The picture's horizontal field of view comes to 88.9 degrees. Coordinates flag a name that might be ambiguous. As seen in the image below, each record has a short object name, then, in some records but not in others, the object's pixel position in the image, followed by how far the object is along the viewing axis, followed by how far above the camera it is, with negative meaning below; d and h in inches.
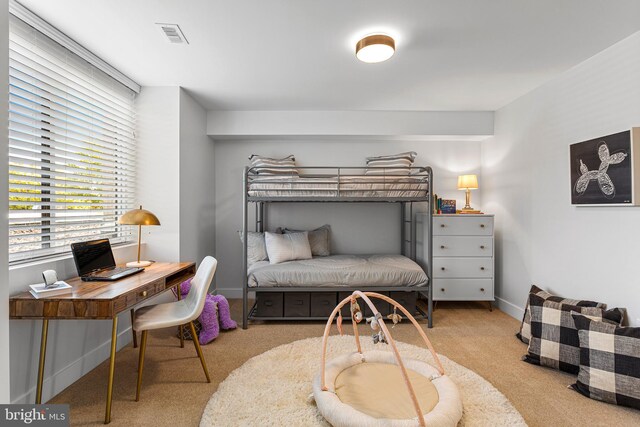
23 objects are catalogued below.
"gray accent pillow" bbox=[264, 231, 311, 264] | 144.2 -15.6
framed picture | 87.5 +13.0
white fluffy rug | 72.0 -45.4
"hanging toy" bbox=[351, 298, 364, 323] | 72.0 -22.4
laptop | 86.0 -14.3
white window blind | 77.0 +18.1
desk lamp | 98.3 -1.8
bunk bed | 131.0 -22.5
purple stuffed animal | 115.8 -38.9
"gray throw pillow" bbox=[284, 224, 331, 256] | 163.2 -14.1
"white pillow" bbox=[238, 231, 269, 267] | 149.9 -16.8
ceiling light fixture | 88.1 +45.5
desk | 68.9 -20.0
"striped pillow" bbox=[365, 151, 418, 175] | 160.6 +26.2
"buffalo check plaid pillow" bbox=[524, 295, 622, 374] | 92.3 -35.5
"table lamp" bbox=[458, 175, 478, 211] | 154.6 +14.5
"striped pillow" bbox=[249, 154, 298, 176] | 154.1 +24.7
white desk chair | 81.5 -27.1
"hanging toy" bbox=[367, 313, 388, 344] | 62.9 -22.8
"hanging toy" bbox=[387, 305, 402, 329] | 65.1 -21.1
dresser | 145.8 -19.5
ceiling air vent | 85.1 +48.5
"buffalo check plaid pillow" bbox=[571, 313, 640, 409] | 76.9 -36.6
